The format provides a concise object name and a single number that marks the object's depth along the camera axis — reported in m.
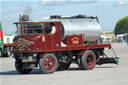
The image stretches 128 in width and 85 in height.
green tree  195.94
